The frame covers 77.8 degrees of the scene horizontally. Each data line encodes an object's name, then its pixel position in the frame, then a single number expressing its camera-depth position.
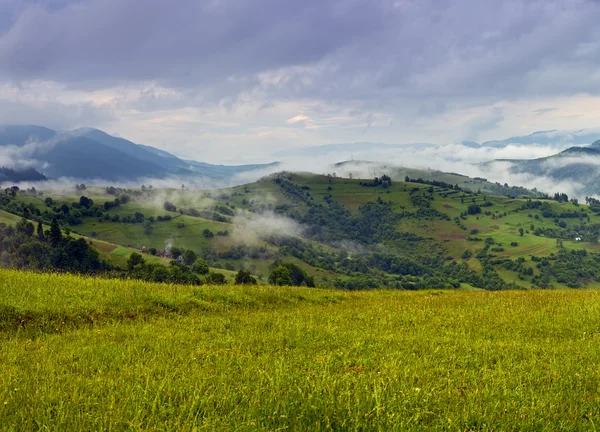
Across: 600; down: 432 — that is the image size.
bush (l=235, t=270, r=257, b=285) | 107.72
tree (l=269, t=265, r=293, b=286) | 92.85
